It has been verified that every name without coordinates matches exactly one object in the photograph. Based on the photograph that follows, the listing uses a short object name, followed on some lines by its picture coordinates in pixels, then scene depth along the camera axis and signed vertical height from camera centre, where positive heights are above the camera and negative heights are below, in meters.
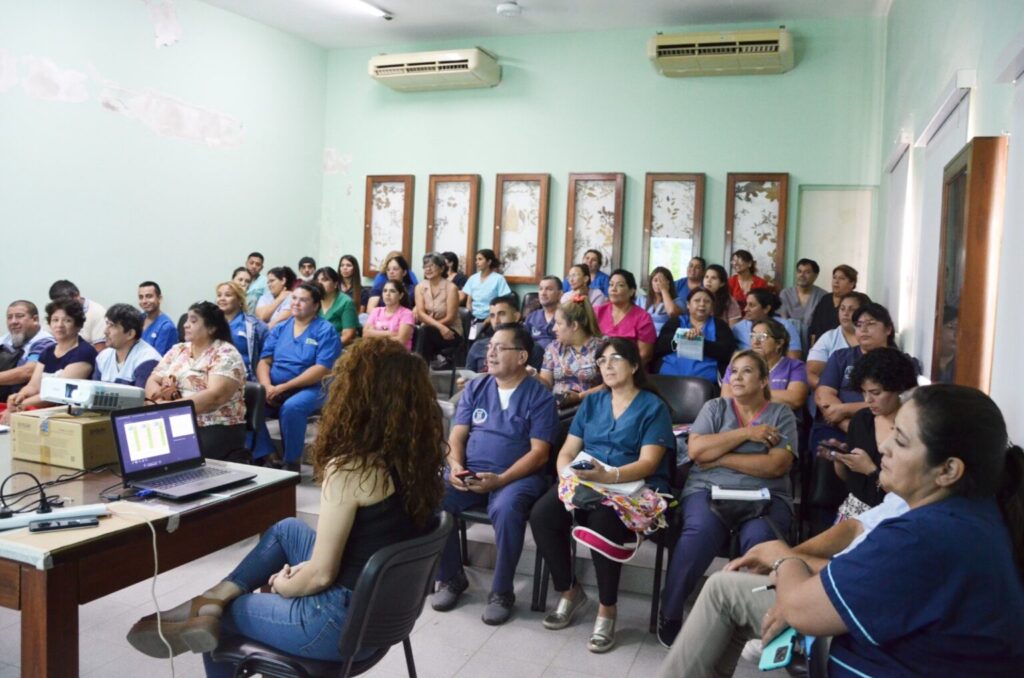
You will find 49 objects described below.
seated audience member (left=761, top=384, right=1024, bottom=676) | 1.45 -0.50
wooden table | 1.75 -0.71
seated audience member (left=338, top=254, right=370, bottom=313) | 7.59 -0.07
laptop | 2.25 -0.56
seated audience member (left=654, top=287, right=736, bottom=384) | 4.80 -0.34
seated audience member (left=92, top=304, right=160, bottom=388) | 3.99 -0.46
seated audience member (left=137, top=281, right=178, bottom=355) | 5.33 -0.40
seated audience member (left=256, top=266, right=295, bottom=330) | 6.83 -0.24
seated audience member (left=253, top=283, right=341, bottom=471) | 4.55 -0.58
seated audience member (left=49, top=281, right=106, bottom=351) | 5.68 -0.39
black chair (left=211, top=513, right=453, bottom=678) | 1.77 -0.77
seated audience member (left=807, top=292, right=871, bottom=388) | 4.34 -0.27
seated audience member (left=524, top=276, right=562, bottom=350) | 5.45 -0.21
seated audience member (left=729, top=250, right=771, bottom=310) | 6.57 +0.08
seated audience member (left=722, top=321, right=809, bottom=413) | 3.88 -0.36
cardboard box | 2.50 -0.56
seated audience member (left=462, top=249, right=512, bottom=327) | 7.15 -0.08
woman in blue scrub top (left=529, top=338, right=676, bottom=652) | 2.94 -0.70
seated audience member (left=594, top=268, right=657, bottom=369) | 5.05 -0.22
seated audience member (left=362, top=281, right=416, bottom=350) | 5.90 -0.33
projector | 2.63 -0.44
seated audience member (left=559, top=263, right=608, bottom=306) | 6.21 +0.00
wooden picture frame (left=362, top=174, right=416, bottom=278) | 8.20 +0.56
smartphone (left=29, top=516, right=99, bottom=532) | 1.86 -0.61
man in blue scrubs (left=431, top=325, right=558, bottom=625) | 3.13 -0.74
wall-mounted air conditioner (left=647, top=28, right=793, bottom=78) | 6.57 +1.92
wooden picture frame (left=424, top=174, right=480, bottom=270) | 7.92 +0.60
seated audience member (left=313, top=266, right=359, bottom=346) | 6.14 -0.32
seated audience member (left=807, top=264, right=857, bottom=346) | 5.69 -0.09
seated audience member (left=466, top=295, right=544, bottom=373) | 4.98 -0.28
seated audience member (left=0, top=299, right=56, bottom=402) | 4.63 -0.52
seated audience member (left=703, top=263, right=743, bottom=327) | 5.92 -0.07
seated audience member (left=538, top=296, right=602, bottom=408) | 4.25 -0.40
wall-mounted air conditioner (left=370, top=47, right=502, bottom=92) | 7.51 +1.92
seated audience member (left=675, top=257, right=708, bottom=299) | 6.65 +0.06
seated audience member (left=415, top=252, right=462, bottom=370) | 6.28 -0.29
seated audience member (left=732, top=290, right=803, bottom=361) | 5.15 -0.16
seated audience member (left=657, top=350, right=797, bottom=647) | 2.85 -0.70
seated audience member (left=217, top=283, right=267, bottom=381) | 5.12 -0.38
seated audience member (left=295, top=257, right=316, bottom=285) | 8.05 +0.02
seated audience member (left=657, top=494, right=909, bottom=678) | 2.04 -0.82
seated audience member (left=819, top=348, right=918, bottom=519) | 2.87 -0.47
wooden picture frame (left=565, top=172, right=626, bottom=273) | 7.43 +0.59
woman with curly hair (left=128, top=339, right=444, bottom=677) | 1.85 -0.55
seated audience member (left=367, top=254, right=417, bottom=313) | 7.03 -0.03
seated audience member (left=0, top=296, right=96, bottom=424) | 4.09 -0.48
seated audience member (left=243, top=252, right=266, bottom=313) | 7.54 -0.13
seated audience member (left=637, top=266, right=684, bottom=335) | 6.06 -0.12
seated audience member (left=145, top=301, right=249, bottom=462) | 3.69 -0.54
